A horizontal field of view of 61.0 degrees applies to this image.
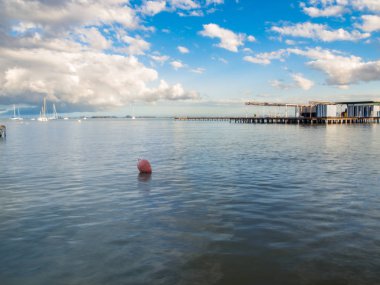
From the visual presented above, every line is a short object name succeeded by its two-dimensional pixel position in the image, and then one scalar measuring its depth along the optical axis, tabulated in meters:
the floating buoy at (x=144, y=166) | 24.08
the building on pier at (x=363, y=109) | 140.00
